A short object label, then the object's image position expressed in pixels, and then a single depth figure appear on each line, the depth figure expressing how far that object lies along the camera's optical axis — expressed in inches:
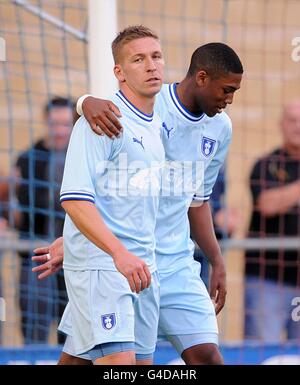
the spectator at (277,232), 617.0
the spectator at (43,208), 611.5
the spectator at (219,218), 617.6
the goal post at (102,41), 466.0
